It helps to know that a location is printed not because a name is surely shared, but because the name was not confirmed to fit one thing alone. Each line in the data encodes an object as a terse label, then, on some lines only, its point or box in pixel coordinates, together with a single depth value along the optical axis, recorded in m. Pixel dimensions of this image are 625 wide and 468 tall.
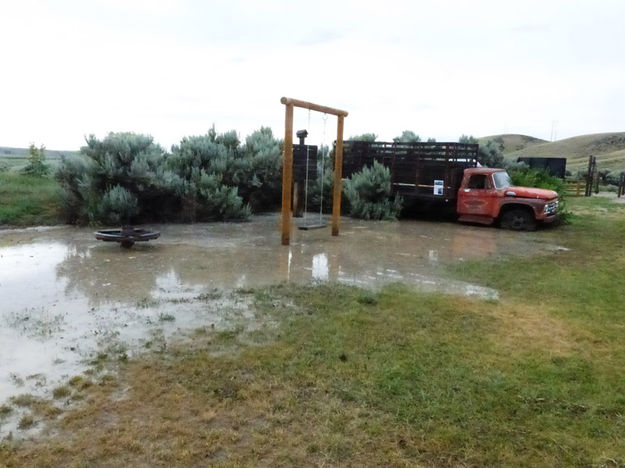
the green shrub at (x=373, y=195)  14.13
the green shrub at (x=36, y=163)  16.98
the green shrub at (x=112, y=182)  11.44
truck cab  12.31
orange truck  12.55
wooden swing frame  9.28
